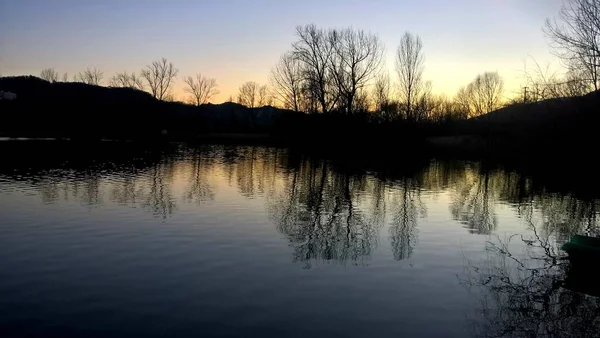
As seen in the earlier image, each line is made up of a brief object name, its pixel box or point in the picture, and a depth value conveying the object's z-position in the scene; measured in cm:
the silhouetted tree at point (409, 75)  6762
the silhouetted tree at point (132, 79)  10314
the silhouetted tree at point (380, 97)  6575
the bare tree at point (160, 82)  10169
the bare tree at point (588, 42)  2225
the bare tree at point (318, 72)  6156
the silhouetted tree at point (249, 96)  12131
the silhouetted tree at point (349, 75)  5891
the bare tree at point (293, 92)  7519
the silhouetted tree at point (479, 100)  9290
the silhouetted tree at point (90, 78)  10418
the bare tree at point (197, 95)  11282
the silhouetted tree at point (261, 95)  11952
